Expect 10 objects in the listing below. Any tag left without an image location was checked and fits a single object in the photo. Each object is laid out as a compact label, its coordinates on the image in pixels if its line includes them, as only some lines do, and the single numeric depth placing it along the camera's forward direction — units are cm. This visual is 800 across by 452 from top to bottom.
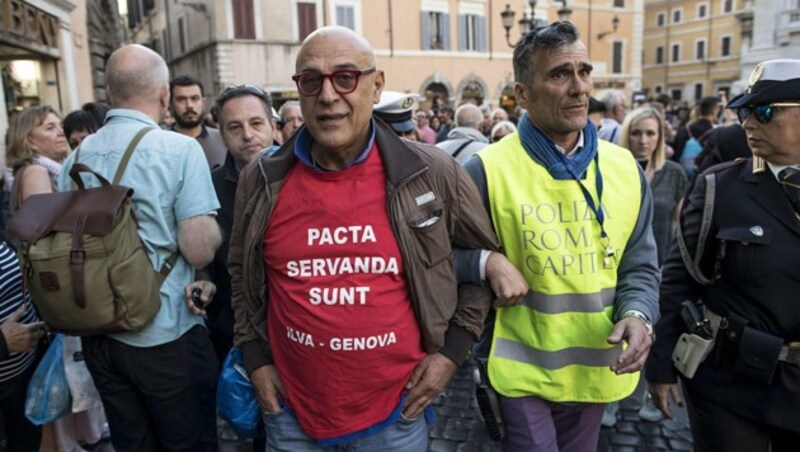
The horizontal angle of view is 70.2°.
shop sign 607
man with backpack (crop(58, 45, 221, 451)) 224
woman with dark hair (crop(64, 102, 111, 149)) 430
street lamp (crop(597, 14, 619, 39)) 3231
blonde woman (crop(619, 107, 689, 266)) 417
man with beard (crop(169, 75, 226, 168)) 423
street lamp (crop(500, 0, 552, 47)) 1459
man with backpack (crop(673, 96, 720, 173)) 694
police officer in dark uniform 196
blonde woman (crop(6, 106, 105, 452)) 331
